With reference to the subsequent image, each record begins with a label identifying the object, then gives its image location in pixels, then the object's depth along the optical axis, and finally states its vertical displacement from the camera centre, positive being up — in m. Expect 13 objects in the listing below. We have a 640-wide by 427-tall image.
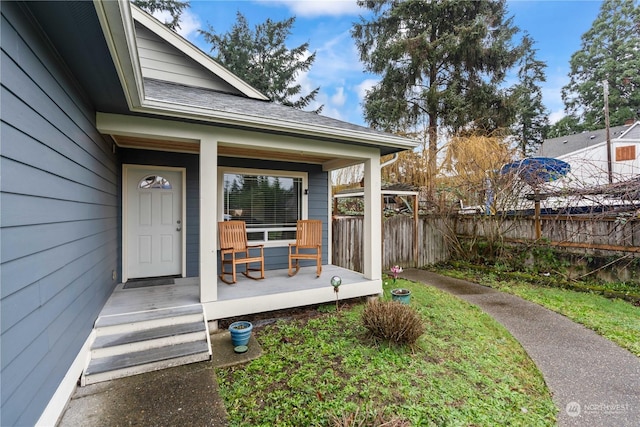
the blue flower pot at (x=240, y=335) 3.01 -1.25
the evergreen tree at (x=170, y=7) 13.25 +9.90
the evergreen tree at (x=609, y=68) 16.55 +9.15
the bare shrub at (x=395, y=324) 3.03 -1.17
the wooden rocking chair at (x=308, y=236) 4.97 -0.36
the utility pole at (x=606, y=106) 8.57 +3.42
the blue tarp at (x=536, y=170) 5.87 +0.94
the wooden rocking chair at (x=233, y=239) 4.50 -0.36
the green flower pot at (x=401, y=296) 4.21 -1.21
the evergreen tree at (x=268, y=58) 14.20 +8.04
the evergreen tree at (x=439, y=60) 10.24 +5.77
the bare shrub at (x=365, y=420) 1.84 -1.40
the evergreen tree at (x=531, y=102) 10.66 +6.20
